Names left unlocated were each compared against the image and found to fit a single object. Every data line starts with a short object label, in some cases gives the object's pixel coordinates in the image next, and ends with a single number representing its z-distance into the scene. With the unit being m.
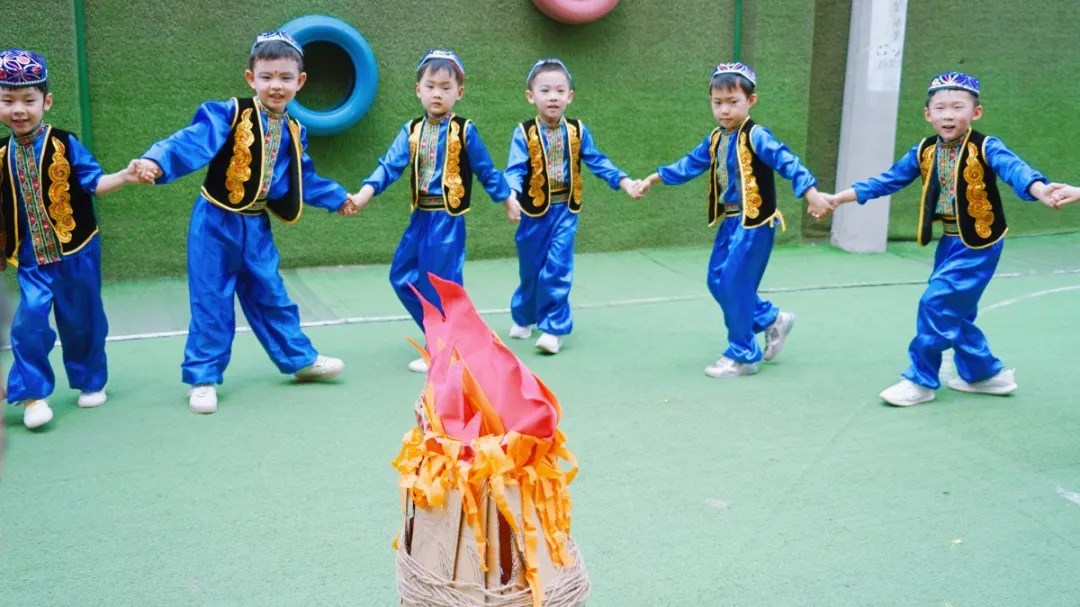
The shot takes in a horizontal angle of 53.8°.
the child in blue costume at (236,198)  4.24
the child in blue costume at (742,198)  4.69
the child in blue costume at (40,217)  3.96
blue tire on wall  6.43
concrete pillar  7.70
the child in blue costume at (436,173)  4.84
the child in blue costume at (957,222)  4.20
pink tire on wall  7.05
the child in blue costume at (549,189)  5.19
